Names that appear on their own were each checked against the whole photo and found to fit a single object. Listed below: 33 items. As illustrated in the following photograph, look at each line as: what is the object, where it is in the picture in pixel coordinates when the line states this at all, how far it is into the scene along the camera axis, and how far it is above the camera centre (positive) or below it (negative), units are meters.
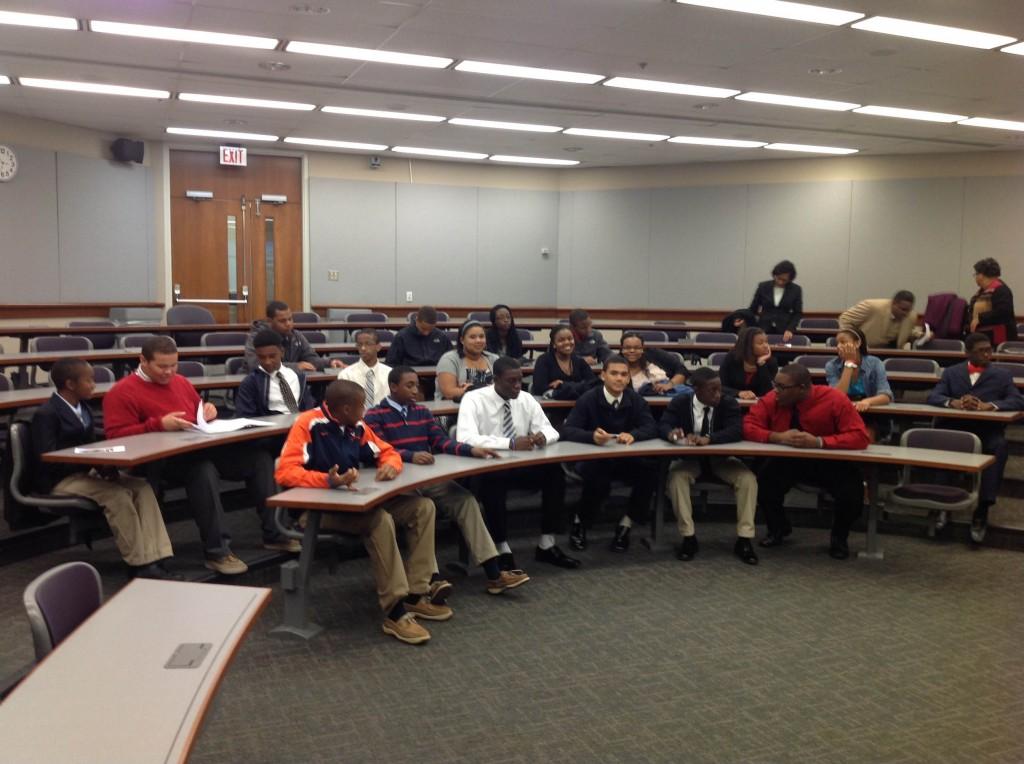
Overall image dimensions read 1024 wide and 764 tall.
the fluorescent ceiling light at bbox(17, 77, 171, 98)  8.75 +2.09
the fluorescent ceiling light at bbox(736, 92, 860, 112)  8.95 +2.07
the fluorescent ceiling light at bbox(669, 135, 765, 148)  11.73 +2.15
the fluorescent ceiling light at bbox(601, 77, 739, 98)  8.37 +2.06
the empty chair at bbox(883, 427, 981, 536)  5.76 -1.24
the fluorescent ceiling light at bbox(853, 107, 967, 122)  9.57 +2.09
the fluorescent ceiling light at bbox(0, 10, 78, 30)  6.51 +2.03
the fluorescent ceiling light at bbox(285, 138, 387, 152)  12.38 +2.18
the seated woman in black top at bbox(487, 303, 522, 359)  8.38 -0.39
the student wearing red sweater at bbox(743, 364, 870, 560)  5.83 -0.89
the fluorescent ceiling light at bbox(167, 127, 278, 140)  11.59 +2.18
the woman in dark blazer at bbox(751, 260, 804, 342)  10.23 -0.04
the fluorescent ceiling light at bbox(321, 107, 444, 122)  9.96 +2.10
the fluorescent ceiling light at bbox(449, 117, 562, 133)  10.59 +2.12
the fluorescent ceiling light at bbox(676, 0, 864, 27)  5.95 +2.00
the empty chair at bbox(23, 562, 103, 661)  2.36 -0.88
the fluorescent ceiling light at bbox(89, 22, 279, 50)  6.75 +2.04
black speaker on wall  11.90 +1.95
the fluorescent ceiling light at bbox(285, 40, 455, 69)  7.29 +2.05
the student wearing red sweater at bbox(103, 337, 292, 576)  5.02 -0.95
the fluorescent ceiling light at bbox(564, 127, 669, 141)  11.12 +2.13
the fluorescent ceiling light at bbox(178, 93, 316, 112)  9.44 +2.11
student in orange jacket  4.35 -1.06
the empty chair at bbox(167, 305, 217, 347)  10.43 -0.29
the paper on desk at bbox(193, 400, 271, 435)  5.11 -0.76
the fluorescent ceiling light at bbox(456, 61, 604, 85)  7.84 +2.06
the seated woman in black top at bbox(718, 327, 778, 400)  6.84 -0.52
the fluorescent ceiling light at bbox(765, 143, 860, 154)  12.21 +2.16
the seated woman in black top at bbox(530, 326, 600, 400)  6.76 -0.55
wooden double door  12.86 +0.92
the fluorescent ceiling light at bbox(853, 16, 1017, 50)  6.32 +2.00
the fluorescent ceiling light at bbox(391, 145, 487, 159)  12.98 +2.19
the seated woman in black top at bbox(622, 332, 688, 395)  6.96 -0.57
